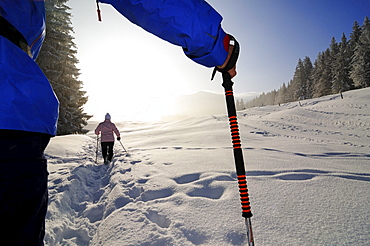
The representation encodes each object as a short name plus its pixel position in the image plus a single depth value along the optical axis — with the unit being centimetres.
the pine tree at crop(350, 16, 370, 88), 2802
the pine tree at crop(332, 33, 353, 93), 3238
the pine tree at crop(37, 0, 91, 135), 1229
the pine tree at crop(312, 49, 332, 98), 3694
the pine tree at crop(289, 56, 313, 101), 4393
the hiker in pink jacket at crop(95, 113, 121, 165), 691
